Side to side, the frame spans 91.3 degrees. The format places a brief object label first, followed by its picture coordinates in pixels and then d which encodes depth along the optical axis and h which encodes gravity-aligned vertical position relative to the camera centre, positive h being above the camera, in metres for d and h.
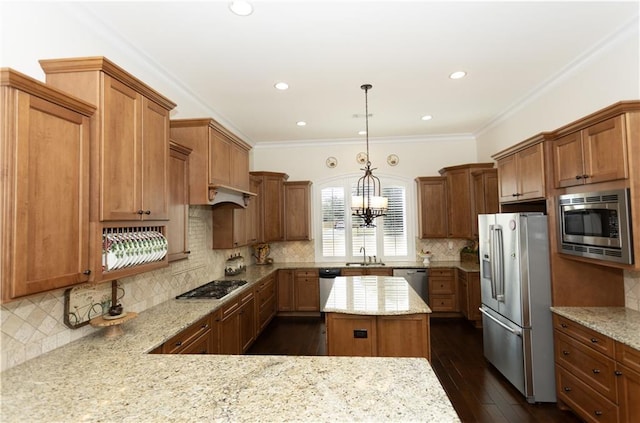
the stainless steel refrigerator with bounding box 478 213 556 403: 2.94 -0.87
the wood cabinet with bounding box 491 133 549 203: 3.04 +0.50
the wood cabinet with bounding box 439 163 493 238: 5.28 +0.31
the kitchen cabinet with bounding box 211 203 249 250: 4.37 -0.04
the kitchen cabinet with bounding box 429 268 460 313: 5.38 -1.24
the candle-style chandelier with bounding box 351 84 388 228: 3.55 +0.18
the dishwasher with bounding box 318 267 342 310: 5.60 -1.03
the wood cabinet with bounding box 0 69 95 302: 1.43 +0.21
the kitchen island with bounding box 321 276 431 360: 2.72 -0.96
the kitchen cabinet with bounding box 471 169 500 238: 4.99 +0.42
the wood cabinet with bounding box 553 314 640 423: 2.12 -1.22
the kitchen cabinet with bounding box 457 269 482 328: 4.92 -1.25
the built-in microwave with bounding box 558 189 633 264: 2.24 -0.08
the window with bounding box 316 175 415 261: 6.13 -0.15
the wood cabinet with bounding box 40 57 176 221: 1.88 +0.61
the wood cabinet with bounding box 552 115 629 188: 2.28 +0.50
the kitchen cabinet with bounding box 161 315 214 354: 2.34 -0.95
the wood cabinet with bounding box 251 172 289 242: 5.75 +0.32
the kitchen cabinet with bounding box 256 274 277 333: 4.59 -1.26
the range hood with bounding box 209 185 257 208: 3.37 +0.35
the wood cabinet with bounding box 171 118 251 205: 3.32 +0.77
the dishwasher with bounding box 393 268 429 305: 5.44 -1.07
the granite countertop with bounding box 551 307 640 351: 2.17 -0.83
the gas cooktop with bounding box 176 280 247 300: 3.40 -0.77
